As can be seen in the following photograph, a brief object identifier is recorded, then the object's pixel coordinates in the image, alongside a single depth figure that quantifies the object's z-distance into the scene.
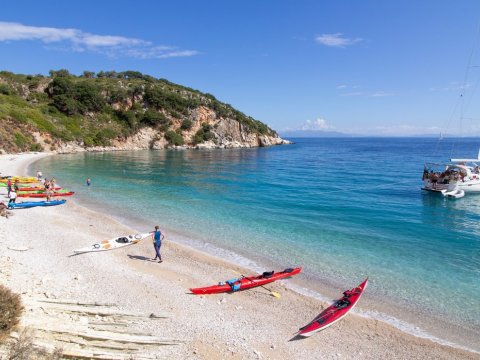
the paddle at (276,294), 13.20
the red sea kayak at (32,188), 30.93
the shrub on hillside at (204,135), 113.67
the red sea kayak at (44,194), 29.53
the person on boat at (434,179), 39.15
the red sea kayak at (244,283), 13.12
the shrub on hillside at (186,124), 111.38
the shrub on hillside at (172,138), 105.69
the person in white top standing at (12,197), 24.60
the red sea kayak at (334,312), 10.82
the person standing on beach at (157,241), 15.91
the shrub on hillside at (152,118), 103.38
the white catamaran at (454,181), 38.69
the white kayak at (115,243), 16.81
